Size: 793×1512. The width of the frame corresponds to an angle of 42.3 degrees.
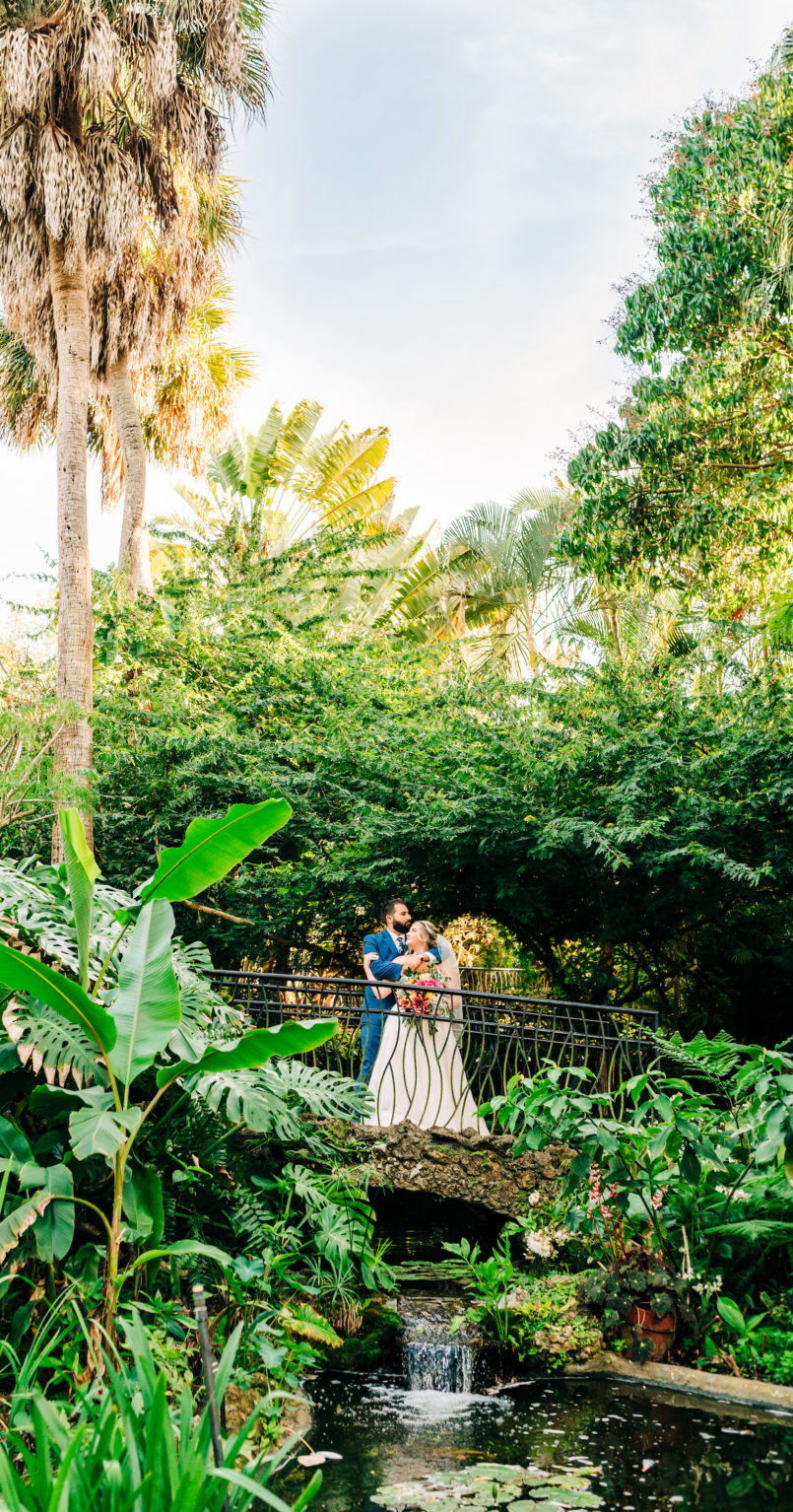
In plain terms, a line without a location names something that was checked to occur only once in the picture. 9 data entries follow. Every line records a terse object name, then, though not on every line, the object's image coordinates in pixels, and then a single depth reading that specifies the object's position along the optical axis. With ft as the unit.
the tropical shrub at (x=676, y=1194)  18.13
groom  27.53
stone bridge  23.12
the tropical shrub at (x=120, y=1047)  14.11
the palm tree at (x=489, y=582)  72.08
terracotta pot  18.93
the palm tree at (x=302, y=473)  66.69
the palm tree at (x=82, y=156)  38.55
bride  26.48
